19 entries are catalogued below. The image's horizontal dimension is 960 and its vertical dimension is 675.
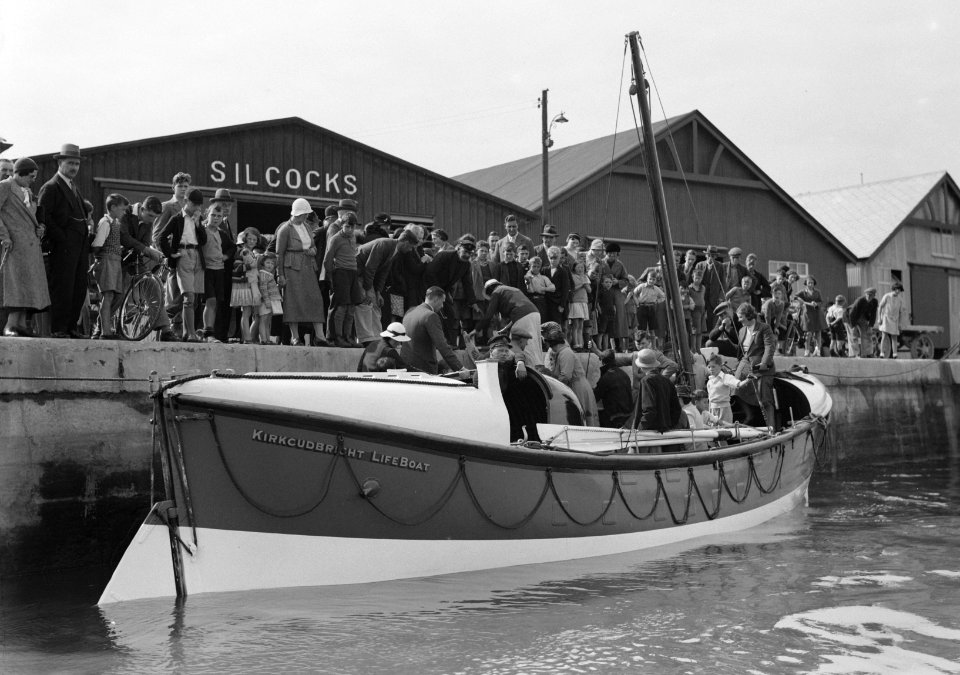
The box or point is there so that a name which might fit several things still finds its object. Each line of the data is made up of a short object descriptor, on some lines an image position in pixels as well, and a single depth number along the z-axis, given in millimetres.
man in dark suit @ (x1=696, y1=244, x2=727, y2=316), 17609
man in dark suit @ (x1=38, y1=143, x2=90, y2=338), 9750
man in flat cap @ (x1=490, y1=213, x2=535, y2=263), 14097
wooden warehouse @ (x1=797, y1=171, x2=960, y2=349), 33625
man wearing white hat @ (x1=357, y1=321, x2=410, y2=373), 10211
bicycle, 10203
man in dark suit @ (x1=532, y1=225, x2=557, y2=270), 14773
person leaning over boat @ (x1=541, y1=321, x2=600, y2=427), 11727
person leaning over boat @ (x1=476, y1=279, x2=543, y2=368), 12555
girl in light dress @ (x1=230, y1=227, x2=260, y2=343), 11906
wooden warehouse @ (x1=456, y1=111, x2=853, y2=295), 27125
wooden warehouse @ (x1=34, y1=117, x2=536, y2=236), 18688
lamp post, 25844
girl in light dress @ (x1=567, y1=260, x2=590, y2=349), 14695
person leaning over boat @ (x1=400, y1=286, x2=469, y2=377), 10539
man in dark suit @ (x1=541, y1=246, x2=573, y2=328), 14383
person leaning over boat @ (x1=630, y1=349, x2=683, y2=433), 10430
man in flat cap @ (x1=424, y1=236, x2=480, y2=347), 12766
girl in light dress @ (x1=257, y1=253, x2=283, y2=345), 11992
